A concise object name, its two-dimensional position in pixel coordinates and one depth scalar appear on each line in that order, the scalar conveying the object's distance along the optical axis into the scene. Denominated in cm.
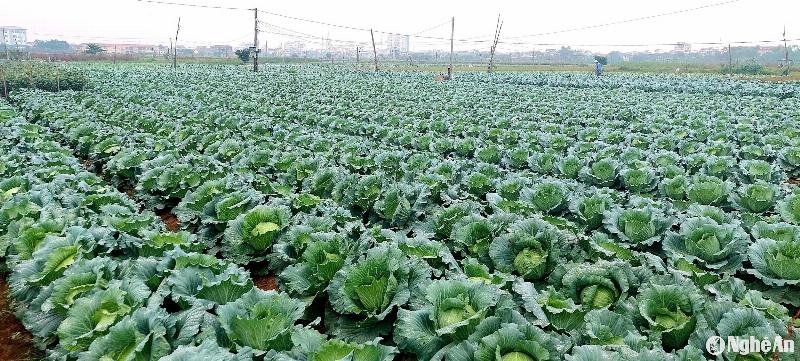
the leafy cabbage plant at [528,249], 505
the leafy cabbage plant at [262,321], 367
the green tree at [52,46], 15165
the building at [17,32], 18691
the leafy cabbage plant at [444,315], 373
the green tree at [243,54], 6881
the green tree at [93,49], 8844
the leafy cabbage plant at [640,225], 581
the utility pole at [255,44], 4147
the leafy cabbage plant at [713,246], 528
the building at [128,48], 16177
